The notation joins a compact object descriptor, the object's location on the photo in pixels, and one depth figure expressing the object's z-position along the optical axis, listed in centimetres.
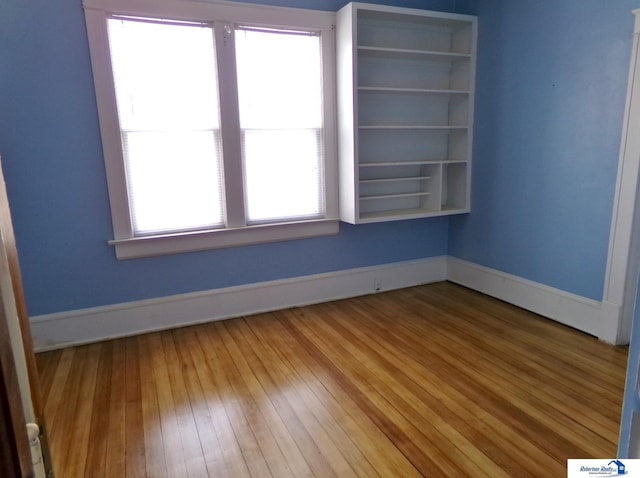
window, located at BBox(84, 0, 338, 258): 295
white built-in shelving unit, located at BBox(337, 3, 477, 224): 347
